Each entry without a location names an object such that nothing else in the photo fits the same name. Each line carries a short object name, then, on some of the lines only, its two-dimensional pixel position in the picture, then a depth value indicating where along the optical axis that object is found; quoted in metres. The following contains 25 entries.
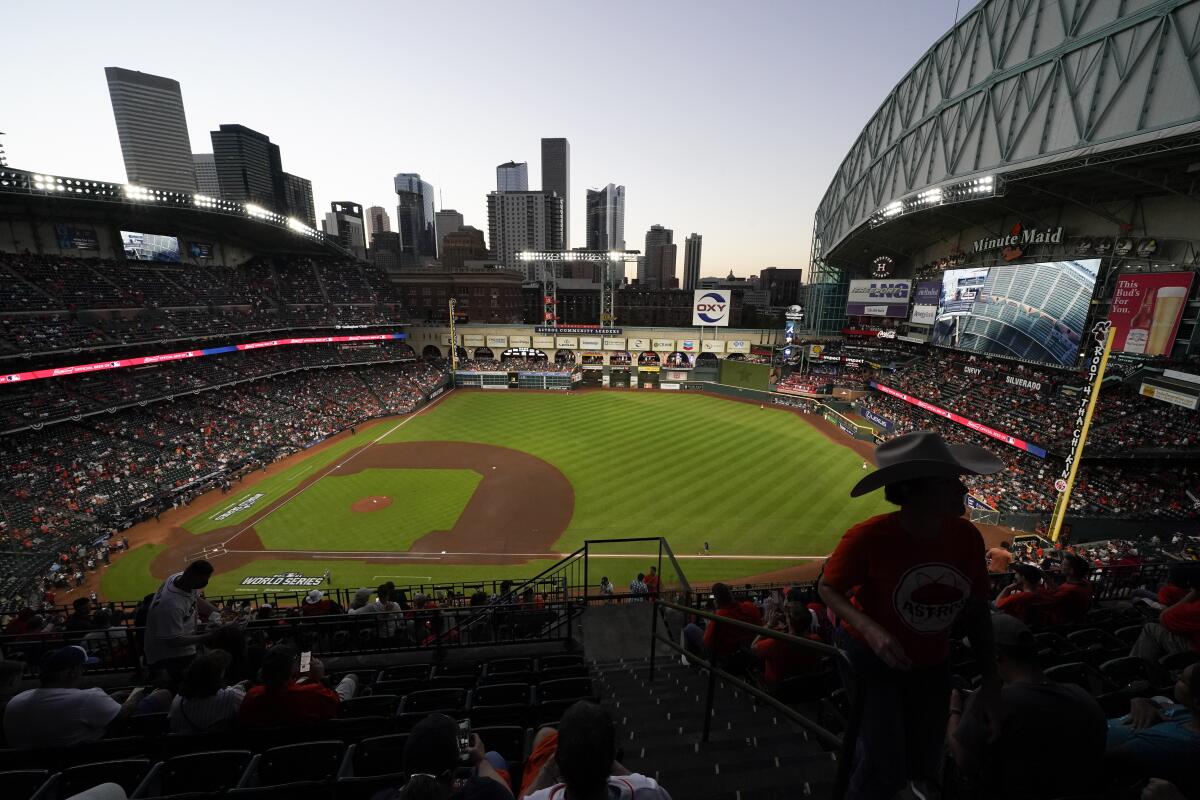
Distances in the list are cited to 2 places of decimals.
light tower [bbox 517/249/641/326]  61.22
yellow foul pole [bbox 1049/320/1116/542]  17.84
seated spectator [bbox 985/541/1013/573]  11.17
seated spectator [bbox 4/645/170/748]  4.21
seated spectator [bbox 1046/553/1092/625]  6.49
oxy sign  60.41
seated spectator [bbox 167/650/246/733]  4.38
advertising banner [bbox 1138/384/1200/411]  20.76
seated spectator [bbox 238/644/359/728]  4.40
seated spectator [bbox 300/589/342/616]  10.05
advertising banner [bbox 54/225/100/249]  37.75
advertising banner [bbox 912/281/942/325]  41.59
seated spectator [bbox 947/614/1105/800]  2.23
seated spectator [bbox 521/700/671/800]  2.18
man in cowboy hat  2.59
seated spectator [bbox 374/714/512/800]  2.39
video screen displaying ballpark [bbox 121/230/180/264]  41.88
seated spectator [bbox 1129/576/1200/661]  4.46
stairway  4.15
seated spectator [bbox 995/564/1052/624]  6.62
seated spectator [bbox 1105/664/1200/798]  2.45
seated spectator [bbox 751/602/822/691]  5.18
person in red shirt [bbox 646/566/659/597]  14.66
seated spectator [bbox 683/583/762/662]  6.35
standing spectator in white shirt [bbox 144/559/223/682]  6.20
